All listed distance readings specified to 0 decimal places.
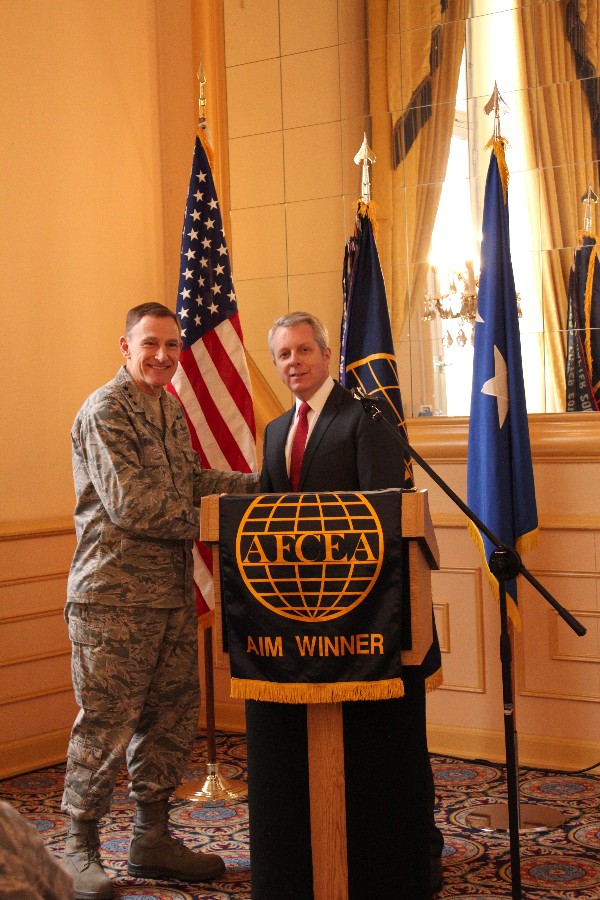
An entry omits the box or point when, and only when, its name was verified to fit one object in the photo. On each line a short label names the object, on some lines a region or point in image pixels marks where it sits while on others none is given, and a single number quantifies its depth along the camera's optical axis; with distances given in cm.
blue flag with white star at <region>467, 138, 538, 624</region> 421
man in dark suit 268
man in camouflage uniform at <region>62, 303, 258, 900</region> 332
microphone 268
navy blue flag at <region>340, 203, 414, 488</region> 432
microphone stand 269
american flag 441
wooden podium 267
